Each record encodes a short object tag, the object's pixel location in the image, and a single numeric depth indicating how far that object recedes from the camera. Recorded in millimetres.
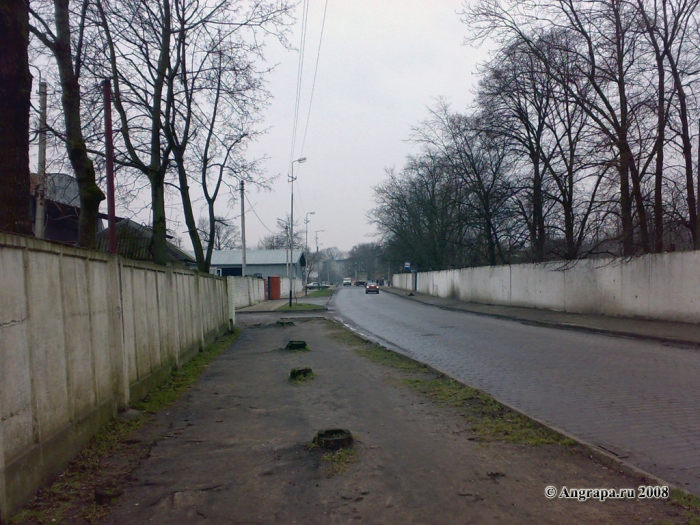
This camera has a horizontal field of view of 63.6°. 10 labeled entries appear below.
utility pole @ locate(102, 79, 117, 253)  9664
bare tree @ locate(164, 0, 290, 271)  14969
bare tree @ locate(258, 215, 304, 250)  80838
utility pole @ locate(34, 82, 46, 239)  12278
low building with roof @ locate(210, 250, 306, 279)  70356
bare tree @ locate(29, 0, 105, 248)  8984
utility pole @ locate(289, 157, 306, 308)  35462
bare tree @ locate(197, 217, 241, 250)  67962
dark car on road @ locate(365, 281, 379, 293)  66931
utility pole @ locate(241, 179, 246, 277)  31347
